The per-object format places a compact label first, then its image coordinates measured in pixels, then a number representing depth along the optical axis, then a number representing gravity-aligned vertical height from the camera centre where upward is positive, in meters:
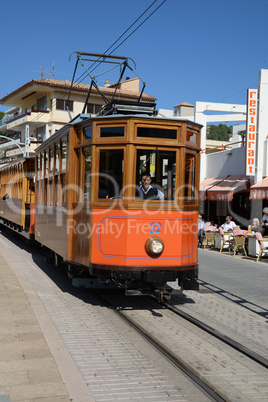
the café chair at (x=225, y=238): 18.25 -1.30
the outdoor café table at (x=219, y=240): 18.44 -1.43
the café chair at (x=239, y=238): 16.89 -1.19
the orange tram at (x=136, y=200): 7.59 +0.00
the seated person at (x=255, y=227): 16.86 -0.81
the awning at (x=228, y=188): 21.09 +0.59
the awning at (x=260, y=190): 18.74 +0.46
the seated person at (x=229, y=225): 18.83 -0.86
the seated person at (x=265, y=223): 16.82 -0.68
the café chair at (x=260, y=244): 15.57 -1.29
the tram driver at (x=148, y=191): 7.75 +0.14
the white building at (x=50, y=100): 49.06 +9.81
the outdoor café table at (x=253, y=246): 16.28 -1.39
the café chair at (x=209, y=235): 19.69 -1.29
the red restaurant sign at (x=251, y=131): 21.19 +2.96
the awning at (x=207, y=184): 23.23 +0.85
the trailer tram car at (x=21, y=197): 15.88 +0.02
